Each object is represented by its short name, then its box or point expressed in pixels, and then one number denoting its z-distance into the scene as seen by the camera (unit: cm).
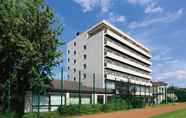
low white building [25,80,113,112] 1250
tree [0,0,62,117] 1093
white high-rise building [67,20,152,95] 3427
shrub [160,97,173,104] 3260
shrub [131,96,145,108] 2088
